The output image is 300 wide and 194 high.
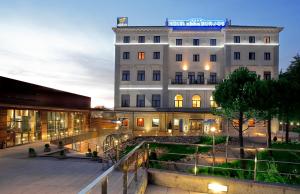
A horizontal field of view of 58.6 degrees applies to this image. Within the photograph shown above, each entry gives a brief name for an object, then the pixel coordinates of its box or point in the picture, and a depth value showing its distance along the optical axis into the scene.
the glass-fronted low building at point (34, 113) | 20.39
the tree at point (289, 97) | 20.36
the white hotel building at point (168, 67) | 38.69
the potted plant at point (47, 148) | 18.05
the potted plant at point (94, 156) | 13.95
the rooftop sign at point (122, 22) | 40.72
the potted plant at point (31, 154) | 15.45
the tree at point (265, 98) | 17.33
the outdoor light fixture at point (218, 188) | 7.18
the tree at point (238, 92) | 17.47
